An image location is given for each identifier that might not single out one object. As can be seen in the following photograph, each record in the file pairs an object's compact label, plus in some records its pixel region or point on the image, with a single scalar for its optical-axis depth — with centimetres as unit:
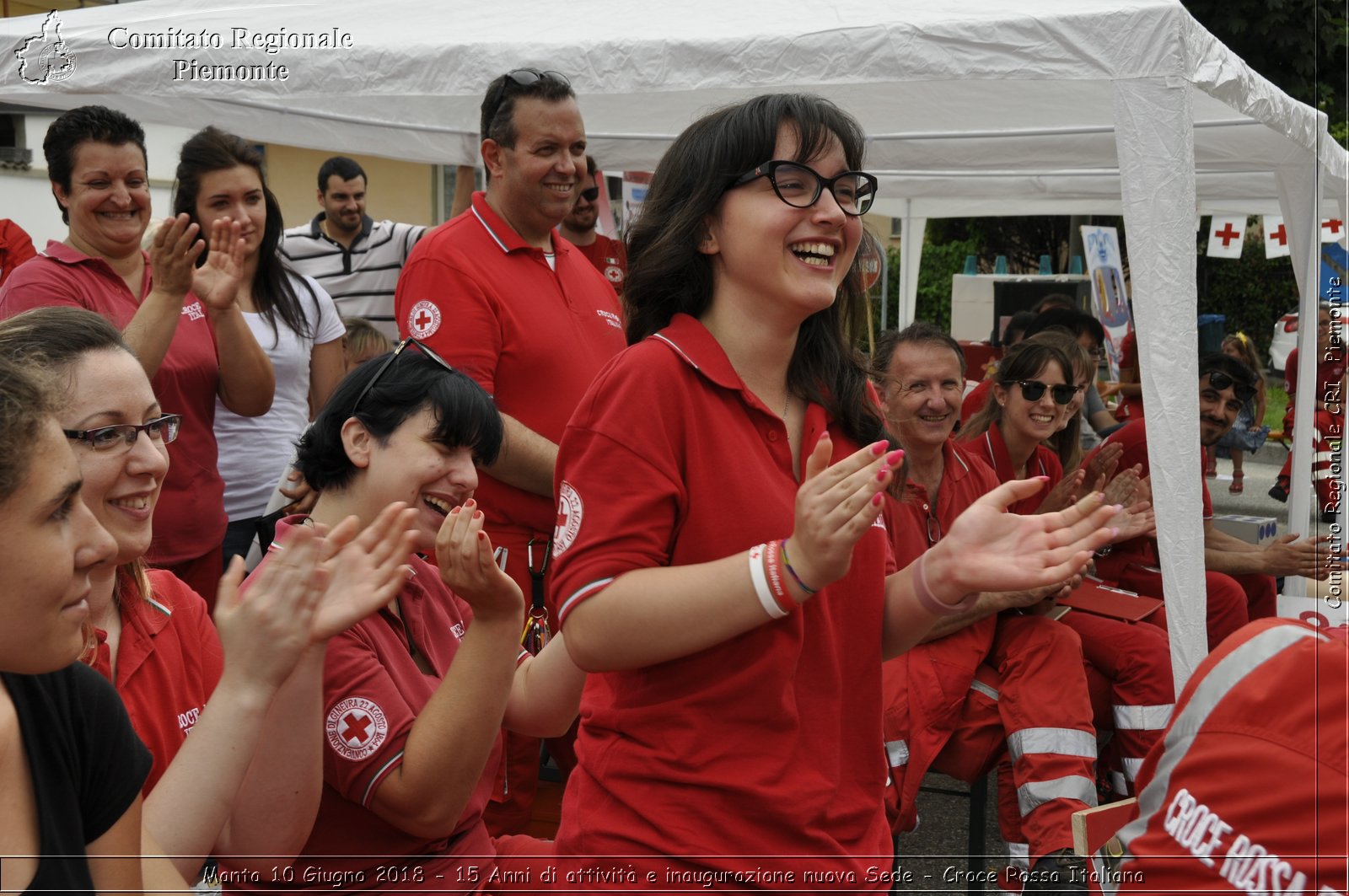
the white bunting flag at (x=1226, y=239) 1276
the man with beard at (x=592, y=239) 555
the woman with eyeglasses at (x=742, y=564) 162
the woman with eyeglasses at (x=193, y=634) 164
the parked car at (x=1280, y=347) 1368
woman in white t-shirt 411
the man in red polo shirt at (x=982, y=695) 353
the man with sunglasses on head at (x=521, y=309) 327
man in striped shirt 643
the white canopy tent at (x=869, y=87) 359
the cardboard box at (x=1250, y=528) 552
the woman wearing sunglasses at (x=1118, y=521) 412
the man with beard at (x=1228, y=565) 494
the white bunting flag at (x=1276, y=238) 983
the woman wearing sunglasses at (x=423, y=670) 198
